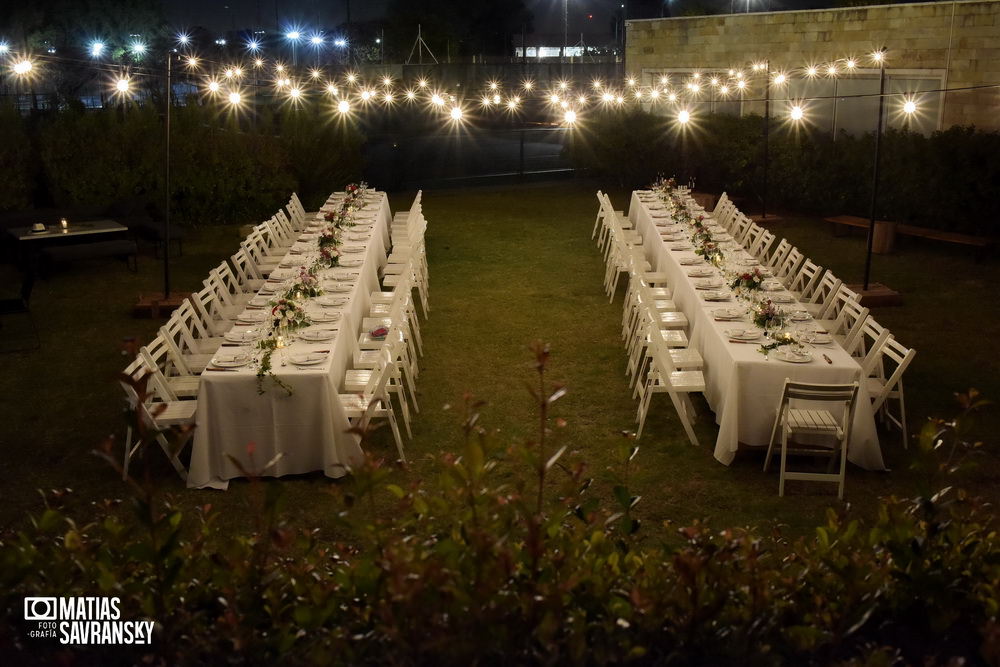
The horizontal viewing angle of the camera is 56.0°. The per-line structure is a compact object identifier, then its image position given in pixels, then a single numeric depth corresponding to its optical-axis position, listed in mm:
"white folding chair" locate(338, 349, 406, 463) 6734
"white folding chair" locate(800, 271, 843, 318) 8961
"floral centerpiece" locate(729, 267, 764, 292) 8586
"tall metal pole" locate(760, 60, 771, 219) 16041
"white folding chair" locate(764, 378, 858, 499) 6309
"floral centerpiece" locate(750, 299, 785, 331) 7527
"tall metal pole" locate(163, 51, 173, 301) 10281
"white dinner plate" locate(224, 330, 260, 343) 7484
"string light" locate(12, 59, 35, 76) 9318
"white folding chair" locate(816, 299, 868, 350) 7950
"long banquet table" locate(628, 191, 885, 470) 6781
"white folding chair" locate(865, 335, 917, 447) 6947
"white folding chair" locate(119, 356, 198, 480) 6488
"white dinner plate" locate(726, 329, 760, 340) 7414
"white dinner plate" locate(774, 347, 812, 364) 6898
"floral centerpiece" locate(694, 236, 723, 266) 10133
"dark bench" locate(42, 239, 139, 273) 12555
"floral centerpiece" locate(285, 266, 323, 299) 8516
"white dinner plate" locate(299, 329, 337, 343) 7410
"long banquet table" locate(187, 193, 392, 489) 6637
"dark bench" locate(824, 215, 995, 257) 13406
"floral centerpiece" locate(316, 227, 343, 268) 9961
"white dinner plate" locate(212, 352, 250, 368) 6781
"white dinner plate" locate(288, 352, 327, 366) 6812
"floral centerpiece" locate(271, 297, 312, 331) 7522
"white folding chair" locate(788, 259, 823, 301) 9773
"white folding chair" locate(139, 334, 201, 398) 7031
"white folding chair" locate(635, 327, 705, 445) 7148
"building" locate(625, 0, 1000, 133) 15336
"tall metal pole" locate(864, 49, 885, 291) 10359
